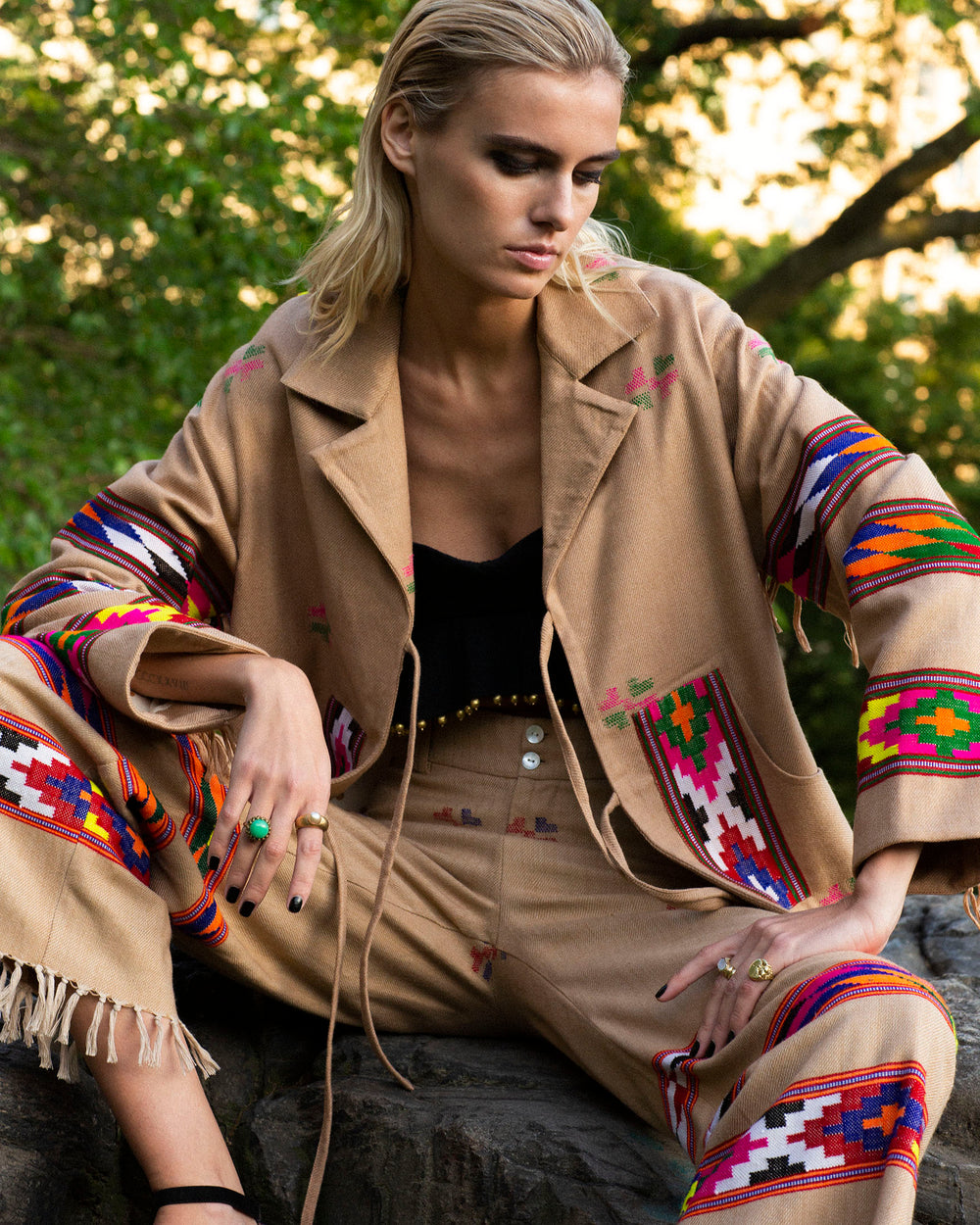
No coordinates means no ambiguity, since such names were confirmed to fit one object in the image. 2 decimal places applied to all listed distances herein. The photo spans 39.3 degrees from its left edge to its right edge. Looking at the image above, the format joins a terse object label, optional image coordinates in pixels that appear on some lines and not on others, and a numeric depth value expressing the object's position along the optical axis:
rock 1.94
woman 1.84
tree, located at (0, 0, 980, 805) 5.18
